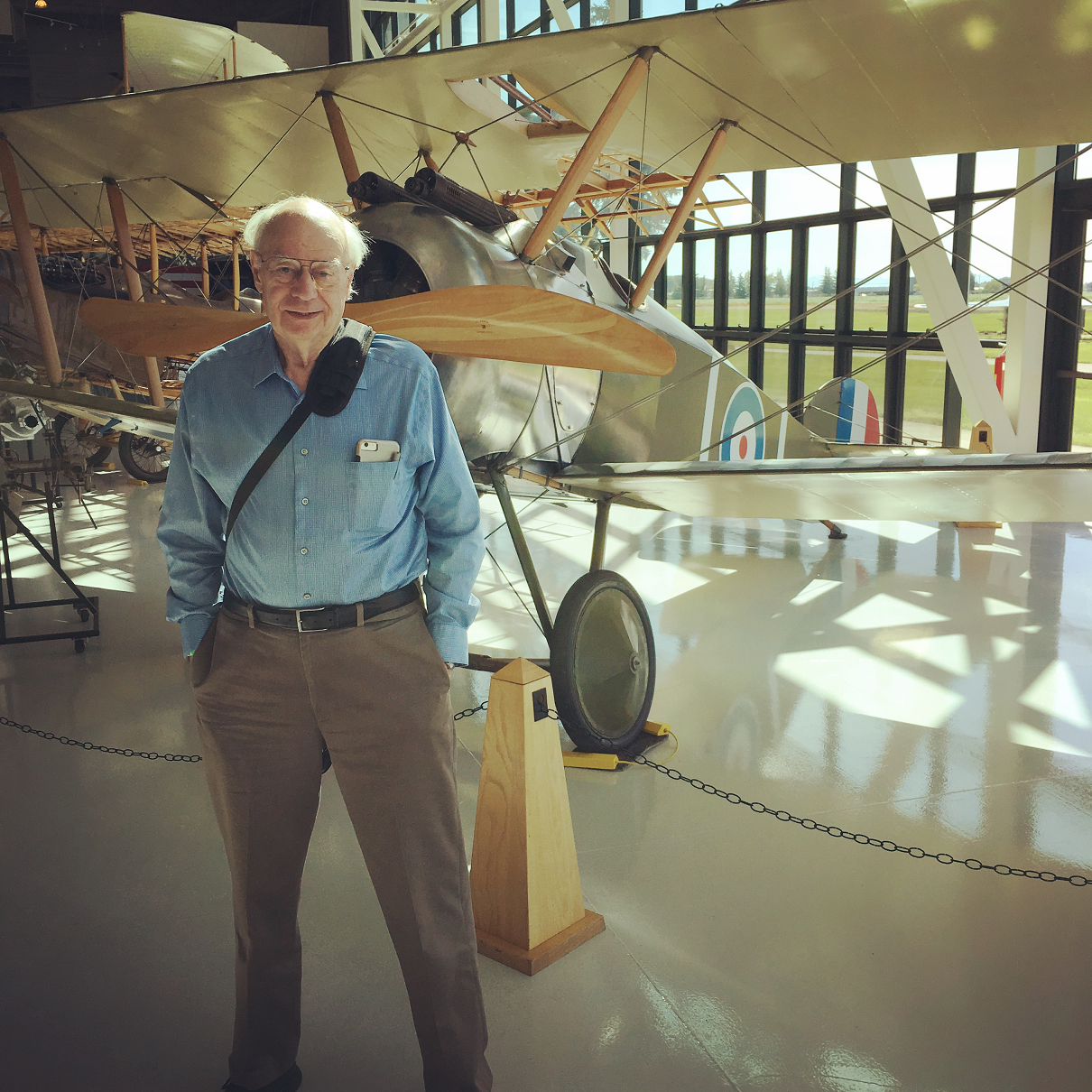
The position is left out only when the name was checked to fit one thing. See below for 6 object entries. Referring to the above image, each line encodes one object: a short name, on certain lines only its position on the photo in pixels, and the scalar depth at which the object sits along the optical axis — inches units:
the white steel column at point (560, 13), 371.9
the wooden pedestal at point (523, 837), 87.4
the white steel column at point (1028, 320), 340.8
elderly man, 57.8
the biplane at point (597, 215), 115.9
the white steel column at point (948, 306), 299.3
